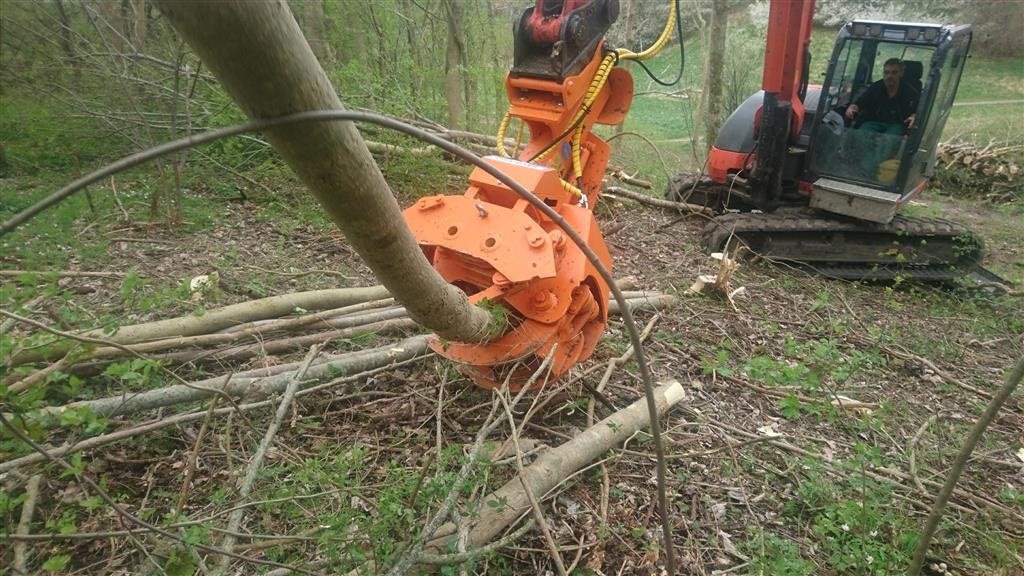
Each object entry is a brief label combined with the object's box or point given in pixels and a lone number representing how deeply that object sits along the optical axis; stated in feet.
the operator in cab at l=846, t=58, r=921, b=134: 21.02
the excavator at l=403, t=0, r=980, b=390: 8.77
